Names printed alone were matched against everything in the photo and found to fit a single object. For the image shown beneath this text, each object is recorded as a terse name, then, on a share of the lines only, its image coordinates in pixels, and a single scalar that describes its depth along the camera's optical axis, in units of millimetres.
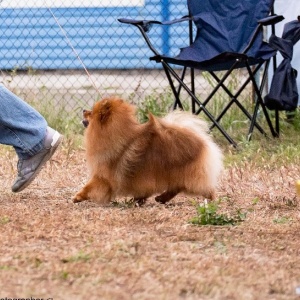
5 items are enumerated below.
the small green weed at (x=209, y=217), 8719
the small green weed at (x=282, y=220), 8927
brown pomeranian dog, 9617
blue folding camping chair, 13492
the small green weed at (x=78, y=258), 7012
